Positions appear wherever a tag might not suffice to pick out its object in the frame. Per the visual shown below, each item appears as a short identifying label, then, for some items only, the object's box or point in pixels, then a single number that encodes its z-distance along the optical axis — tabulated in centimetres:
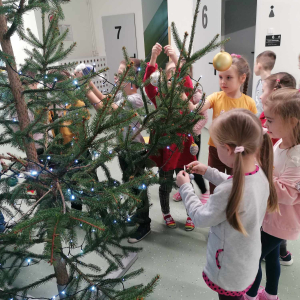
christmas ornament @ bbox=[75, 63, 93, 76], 174
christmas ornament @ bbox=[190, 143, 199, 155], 176
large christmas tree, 96
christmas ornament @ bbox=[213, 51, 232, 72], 169
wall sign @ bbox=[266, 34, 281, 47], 356
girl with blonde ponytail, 103
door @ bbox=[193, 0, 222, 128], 399
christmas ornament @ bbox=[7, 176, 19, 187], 116
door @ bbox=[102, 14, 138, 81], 637
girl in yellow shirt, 198
